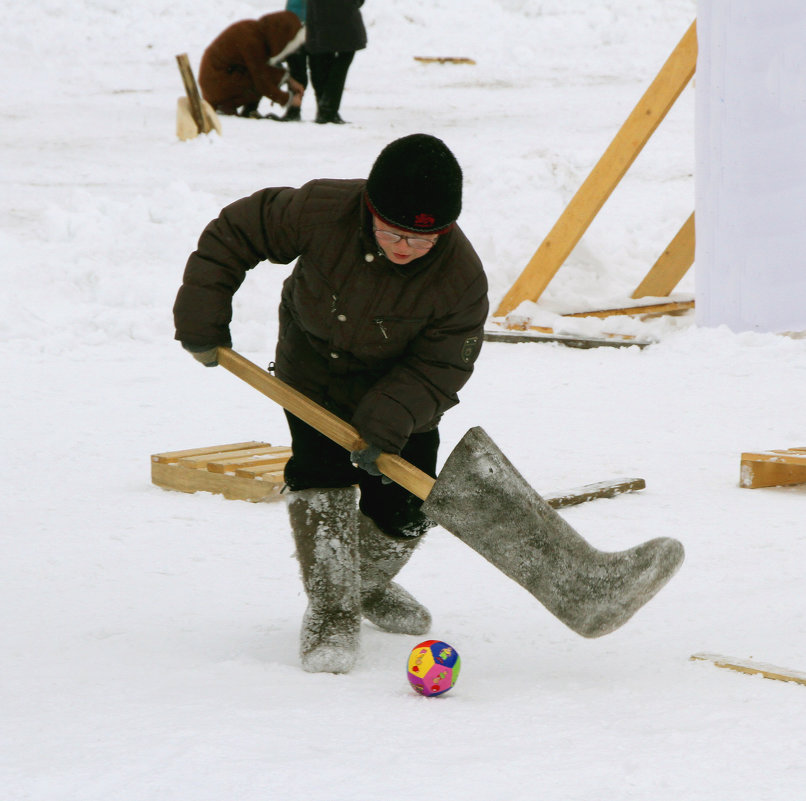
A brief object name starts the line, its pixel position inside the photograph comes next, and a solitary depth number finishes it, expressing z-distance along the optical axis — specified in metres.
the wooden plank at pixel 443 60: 35.25
